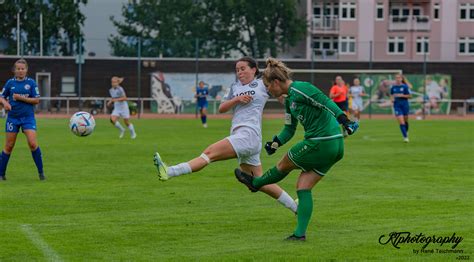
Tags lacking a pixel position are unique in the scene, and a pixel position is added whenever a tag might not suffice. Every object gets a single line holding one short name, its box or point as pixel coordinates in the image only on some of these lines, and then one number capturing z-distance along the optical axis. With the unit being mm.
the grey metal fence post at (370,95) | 53844
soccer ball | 16453
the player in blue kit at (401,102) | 28531
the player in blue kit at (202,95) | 41469
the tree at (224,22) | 79125
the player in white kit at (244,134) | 10930
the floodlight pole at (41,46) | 57500
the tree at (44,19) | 69375
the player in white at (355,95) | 41656
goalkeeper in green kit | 9672
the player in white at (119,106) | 30500
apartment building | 79938
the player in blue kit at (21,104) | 15578
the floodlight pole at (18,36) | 56562
